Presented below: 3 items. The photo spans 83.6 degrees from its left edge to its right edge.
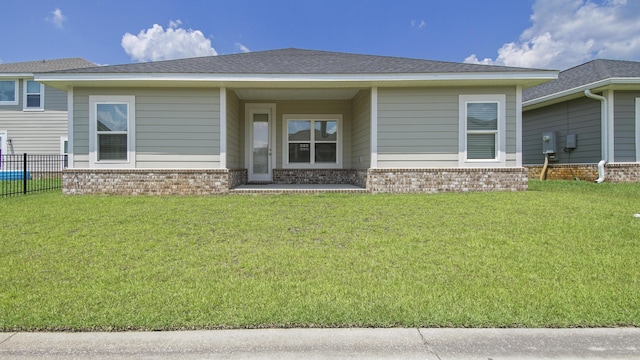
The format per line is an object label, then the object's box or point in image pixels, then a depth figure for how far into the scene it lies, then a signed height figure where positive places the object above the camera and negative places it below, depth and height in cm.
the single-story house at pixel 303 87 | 905 +138
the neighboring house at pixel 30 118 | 1652 +268
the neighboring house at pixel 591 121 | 1075 +193
